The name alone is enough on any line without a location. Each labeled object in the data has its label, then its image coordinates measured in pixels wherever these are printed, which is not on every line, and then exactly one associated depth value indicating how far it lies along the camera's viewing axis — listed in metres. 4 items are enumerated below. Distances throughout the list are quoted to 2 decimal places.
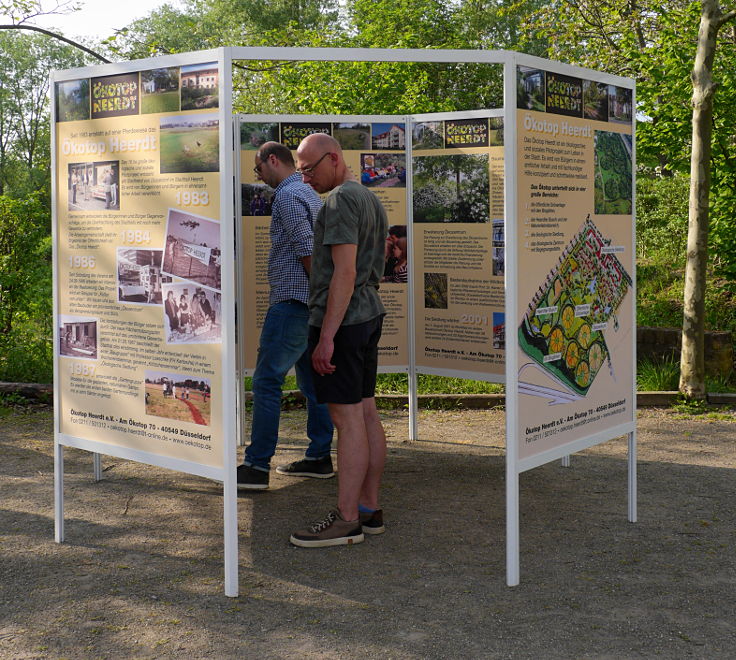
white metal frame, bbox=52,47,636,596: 4.06
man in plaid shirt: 5.67
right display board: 4.43
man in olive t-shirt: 4.52
